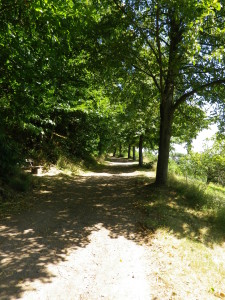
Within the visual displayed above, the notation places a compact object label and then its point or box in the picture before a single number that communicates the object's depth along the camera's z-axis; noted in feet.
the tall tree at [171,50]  22.47
